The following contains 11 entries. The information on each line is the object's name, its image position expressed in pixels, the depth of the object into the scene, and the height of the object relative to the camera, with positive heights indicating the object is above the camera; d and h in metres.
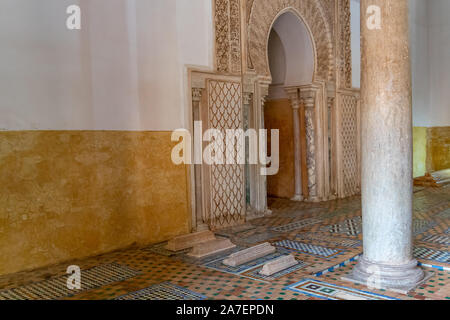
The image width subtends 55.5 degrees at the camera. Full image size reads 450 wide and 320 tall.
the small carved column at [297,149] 8.43 -0.24
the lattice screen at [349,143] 8.91 -0.16
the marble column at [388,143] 3.58 -0.07
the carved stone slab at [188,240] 5.06 -1.22
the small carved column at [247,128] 6.73 +0.16
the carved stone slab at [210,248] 4.75 -1.24
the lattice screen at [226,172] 6.10 -0.49
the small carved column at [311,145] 8.31 -0.16
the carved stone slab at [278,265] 4.06 -1.25
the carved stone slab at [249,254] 4.42 -1.25
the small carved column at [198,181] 5.84 -0.58
